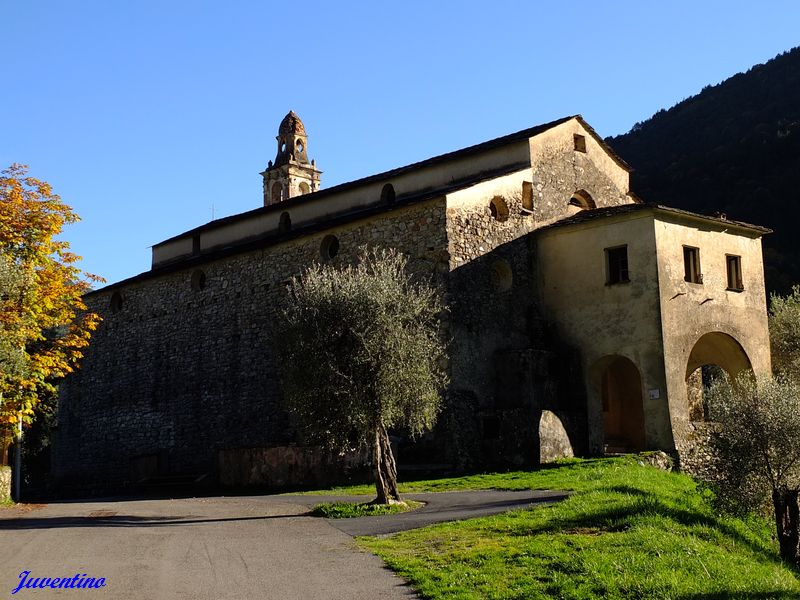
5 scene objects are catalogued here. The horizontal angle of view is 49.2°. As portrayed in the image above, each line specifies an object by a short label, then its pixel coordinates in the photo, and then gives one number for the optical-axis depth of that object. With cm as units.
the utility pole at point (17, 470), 2590
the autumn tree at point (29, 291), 2061
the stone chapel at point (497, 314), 2350
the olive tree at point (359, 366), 1697
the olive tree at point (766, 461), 1537
